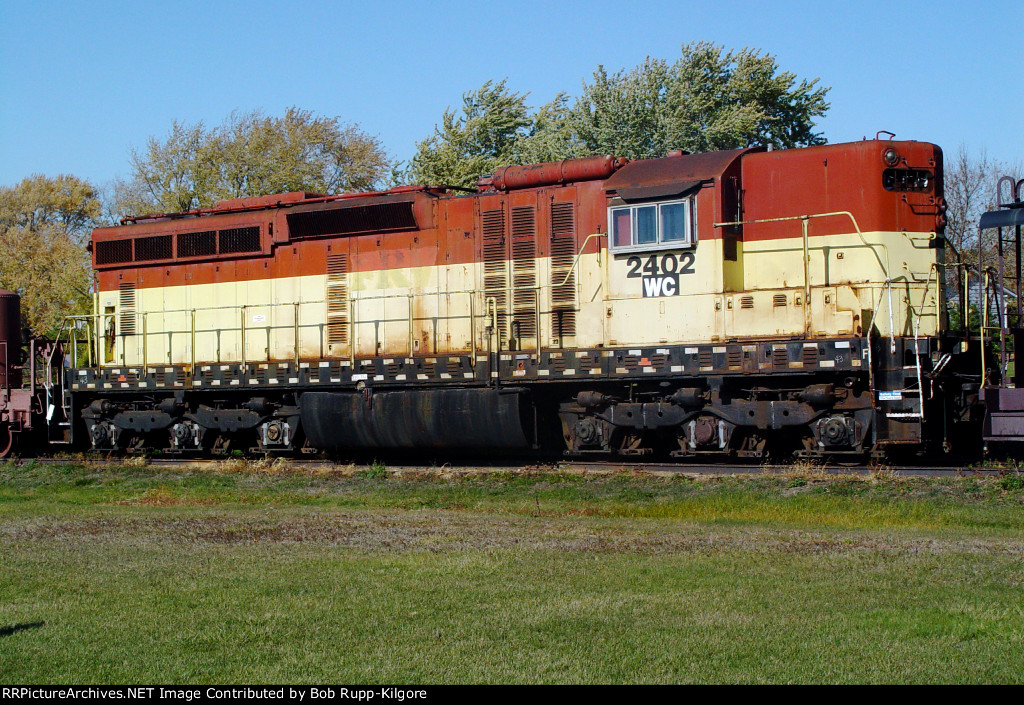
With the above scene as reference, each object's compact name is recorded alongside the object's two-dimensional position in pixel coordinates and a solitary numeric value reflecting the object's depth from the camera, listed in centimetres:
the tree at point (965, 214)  3119
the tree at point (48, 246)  4303
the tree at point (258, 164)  4047
